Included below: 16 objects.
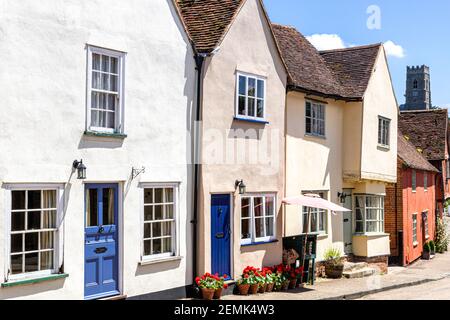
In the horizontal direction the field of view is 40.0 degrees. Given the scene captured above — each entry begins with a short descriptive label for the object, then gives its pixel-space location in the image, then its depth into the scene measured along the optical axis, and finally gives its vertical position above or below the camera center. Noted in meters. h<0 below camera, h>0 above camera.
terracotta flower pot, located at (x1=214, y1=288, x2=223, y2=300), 14.11 -2.48
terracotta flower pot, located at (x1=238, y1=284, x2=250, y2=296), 15.05 -2.52
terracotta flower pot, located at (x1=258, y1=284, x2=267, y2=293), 15.42 -2.57
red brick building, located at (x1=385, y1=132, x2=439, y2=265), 26.16 -0.98
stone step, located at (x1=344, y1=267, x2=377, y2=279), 19.45 -2.84
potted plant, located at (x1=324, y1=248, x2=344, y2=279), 19.12 -2.50
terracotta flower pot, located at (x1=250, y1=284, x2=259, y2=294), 15.22 -2.53
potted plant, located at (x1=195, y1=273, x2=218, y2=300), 13.91 -2.27
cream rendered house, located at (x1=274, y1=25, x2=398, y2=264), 18.61 +1.50
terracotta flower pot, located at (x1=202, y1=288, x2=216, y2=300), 13.90 -2.43
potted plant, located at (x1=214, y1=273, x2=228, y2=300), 14.12 -2.34
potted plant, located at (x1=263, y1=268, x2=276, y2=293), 15.59 -2.39
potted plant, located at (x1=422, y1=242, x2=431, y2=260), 29.75 -3.23
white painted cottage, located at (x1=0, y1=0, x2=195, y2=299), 10.62 +0.72
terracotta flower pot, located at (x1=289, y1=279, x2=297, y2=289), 16.42 -2.61
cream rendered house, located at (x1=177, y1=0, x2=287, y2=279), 14.56 +1.27
